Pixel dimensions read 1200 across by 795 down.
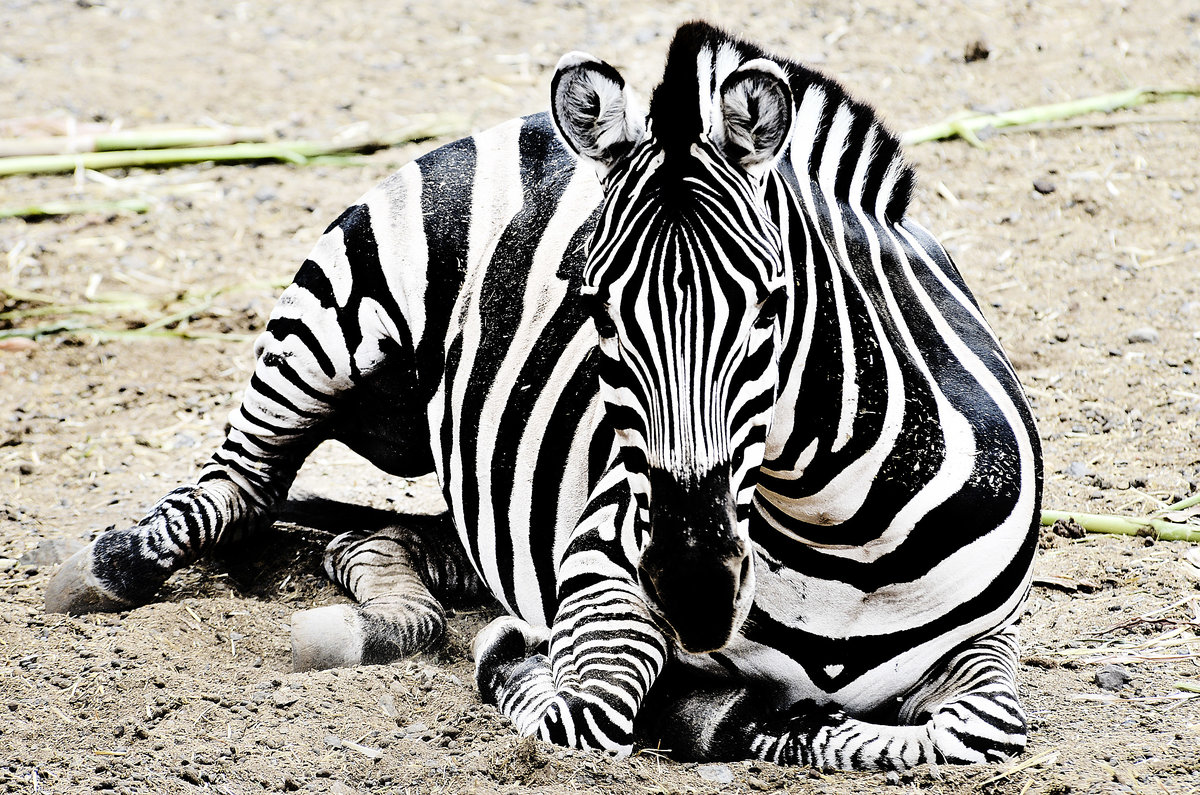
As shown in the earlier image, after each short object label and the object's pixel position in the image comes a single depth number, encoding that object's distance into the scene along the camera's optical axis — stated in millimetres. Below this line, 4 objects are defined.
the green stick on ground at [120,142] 17359
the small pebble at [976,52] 17859
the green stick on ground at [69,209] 15805
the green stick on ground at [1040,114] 15805
